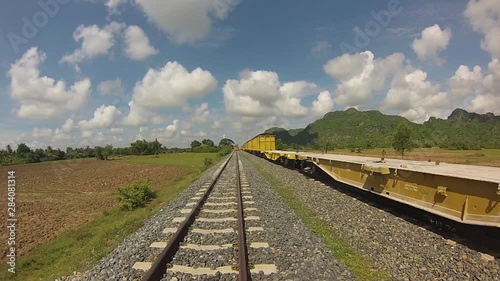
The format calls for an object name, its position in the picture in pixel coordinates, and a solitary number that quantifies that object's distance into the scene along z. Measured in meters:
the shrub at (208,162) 34.29
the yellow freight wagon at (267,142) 37.09
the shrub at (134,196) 12.27
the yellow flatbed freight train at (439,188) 4.49
